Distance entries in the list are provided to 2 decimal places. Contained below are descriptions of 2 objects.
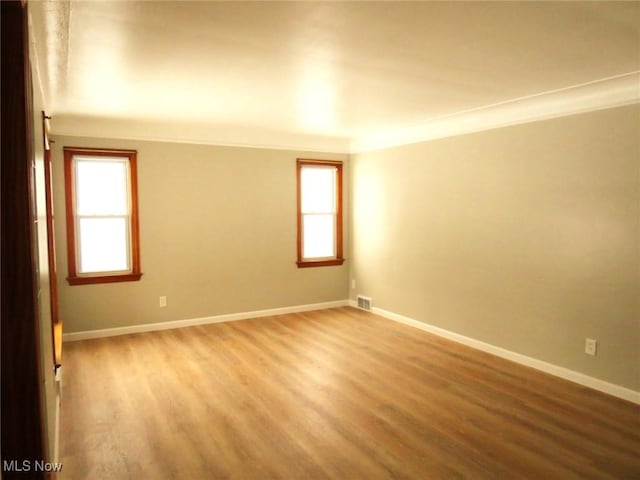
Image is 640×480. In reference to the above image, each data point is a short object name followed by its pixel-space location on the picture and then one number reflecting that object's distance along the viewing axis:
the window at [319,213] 6.20
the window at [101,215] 4.75
